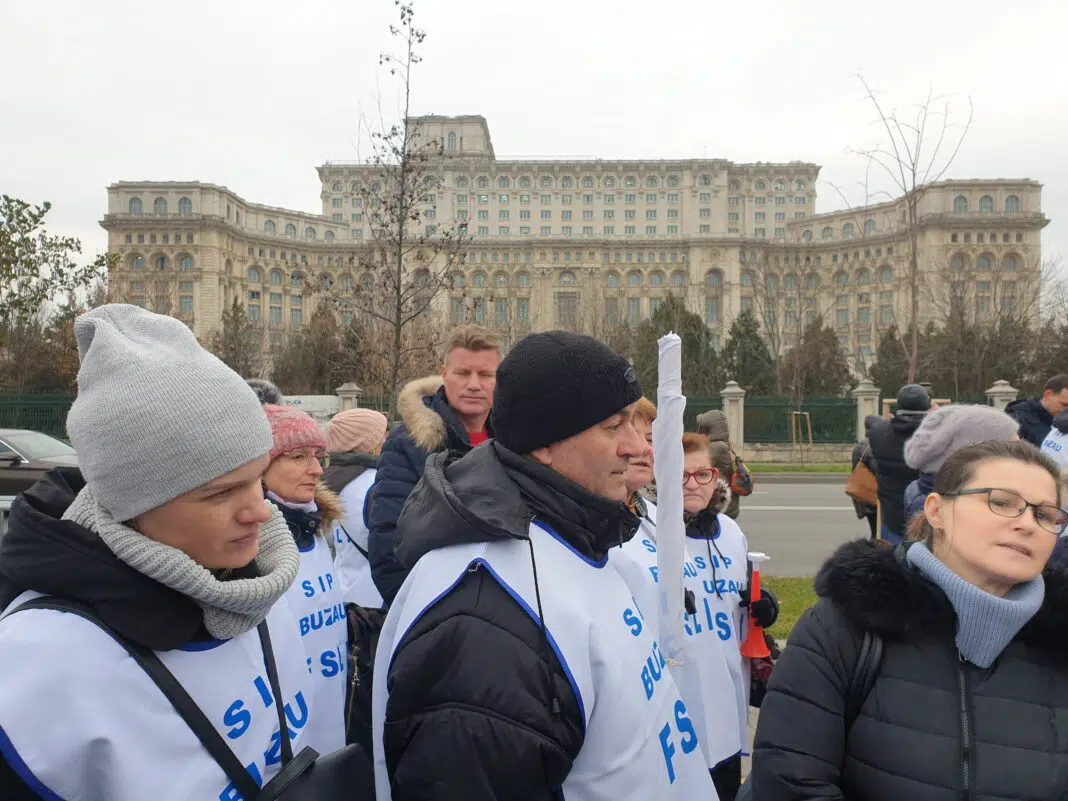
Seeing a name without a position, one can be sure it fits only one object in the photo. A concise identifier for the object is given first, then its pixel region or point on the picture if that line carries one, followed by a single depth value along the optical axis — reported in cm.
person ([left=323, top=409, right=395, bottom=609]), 406
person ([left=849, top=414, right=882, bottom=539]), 646
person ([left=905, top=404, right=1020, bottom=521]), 362
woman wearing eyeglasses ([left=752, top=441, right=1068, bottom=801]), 193
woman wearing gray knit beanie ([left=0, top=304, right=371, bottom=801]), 133
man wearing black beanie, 152
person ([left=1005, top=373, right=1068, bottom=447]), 595
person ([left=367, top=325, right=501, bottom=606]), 326
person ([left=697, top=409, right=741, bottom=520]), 655
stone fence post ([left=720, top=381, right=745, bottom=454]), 2641
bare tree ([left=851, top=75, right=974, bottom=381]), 1568
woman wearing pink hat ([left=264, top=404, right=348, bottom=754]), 309
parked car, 1173
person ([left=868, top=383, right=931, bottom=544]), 526
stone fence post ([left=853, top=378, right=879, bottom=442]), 2577
